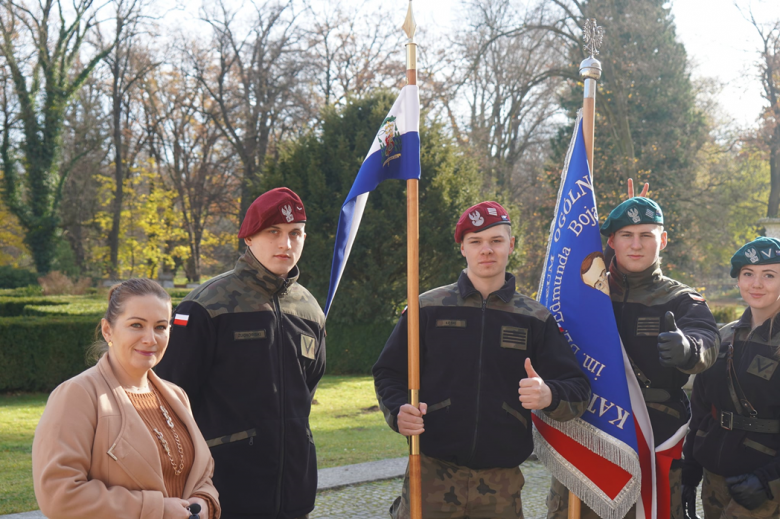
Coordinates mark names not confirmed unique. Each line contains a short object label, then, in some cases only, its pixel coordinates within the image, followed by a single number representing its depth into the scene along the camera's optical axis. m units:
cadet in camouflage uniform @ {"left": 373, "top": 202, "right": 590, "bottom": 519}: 3.29
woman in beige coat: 2.21
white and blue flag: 3.62
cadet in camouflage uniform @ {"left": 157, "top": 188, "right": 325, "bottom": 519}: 3.12
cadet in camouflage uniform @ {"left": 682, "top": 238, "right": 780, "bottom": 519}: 3.70
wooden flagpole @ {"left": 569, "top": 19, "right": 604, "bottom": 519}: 4.04
